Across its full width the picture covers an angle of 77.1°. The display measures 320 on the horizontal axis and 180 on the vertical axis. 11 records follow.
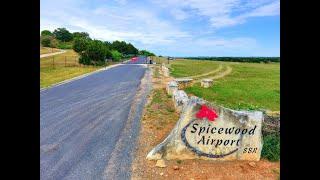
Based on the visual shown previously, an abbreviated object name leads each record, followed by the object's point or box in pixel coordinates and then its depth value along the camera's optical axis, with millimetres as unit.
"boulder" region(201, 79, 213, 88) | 13152
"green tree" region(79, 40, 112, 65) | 24950
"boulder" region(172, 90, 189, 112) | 7547
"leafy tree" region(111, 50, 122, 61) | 29852
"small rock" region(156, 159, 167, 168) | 4461
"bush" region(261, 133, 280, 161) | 4938
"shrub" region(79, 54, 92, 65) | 24896
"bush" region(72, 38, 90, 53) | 25490
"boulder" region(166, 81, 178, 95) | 9517
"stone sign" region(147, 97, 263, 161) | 4812
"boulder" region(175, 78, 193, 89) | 12322
